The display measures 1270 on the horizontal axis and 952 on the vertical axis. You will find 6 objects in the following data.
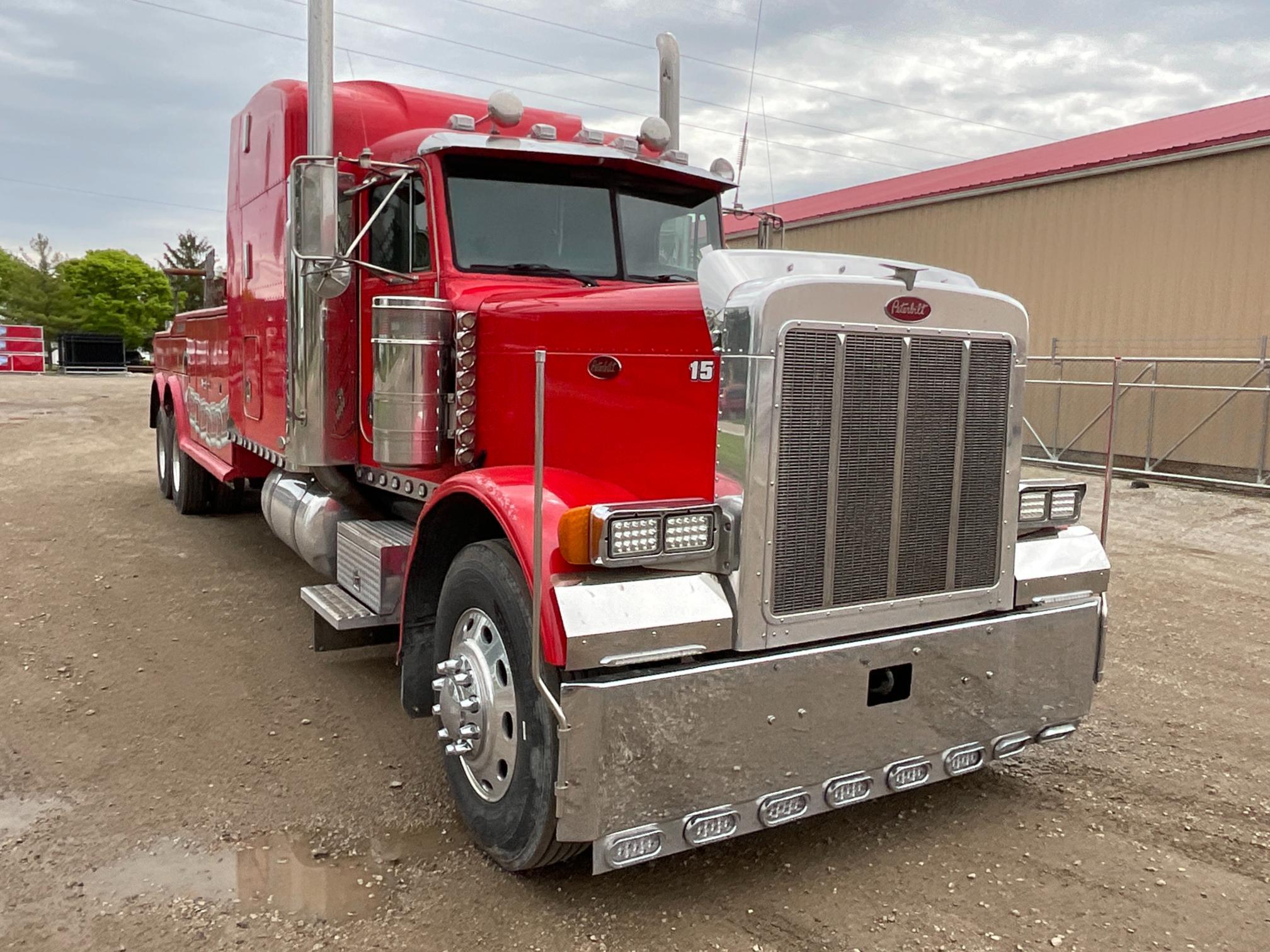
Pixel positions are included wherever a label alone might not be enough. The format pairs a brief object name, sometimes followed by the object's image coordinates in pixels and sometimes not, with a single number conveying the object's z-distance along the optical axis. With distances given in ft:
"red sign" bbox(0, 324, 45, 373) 122.31
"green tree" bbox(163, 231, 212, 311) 228.02
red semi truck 9.67
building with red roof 42.14
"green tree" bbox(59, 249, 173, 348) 232.53
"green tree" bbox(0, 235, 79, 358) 220.84
